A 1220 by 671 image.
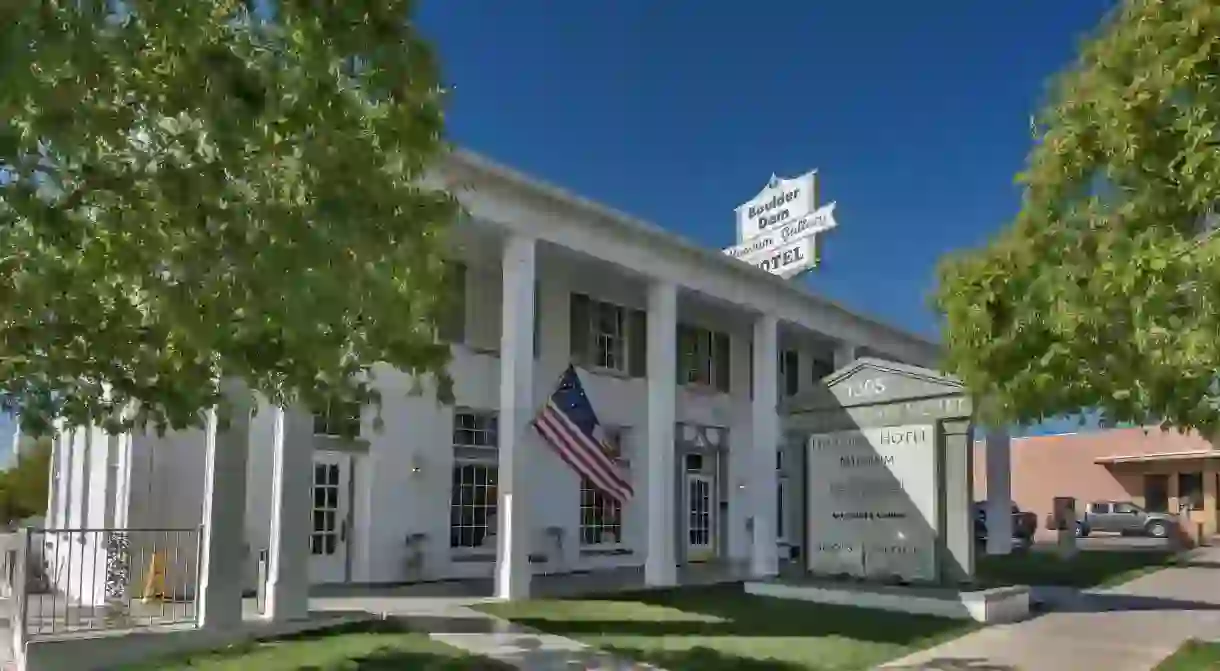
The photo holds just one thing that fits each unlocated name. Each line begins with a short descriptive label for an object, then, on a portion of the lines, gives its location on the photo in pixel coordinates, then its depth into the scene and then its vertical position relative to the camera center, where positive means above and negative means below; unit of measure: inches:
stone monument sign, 559.8 -5.0
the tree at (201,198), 241.0 +66.9
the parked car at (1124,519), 1584.6 -81.1
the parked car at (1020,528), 1218.4 -74.9
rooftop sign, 1059.9 +246.5
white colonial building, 548.4 +9.6
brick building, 1726.7 -8.9
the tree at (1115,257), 288.2 +71.0
